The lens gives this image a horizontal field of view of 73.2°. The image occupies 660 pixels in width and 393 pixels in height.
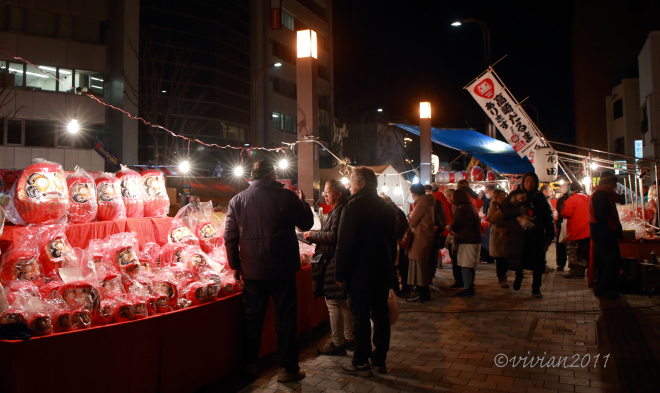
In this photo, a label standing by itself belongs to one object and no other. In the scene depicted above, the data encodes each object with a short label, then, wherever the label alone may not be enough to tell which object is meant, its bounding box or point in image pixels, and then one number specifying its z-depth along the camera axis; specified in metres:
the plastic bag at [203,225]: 5.34
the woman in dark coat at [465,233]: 7.80
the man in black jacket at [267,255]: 4.17
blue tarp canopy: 13.55
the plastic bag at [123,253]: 4.13
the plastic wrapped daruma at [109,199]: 4.79
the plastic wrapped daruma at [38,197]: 4.05
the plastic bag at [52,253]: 3.89
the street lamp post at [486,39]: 13.61
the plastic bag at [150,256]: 4.44
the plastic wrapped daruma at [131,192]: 5.09
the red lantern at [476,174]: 15.68
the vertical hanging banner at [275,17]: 11.22
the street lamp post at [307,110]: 7.98
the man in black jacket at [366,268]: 4.18
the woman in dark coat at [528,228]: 7.43
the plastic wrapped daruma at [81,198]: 4.52
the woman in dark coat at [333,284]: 4.75
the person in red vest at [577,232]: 9.34
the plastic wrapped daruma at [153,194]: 5.36
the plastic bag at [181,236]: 5.08
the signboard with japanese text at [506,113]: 11.47
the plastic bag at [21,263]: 3.59
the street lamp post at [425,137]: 13.64
